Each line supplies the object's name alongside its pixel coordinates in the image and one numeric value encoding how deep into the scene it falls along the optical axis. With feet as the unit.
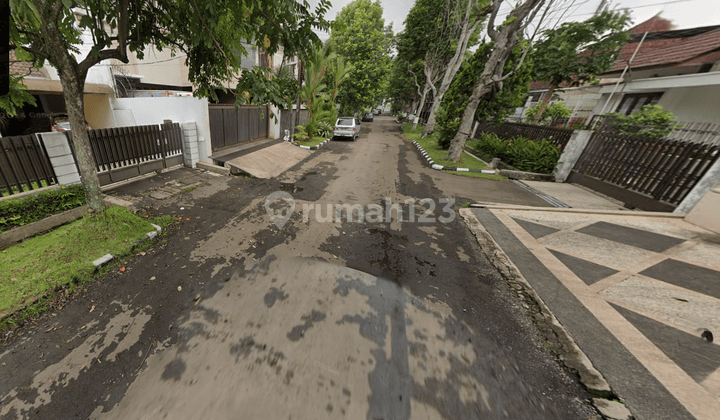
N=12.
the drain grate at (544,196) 22.58
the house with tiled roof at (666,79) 35.50
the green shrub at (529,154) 31.55
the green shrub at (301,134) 46.57
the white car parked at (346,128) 53.79
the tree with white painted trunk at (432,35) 52.36
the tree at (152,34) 8.95
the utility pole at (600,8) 37.88
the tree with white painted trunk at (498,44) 28.19
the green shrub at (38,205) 11.68
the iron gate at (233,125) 29.86
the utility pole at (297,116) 50.94
